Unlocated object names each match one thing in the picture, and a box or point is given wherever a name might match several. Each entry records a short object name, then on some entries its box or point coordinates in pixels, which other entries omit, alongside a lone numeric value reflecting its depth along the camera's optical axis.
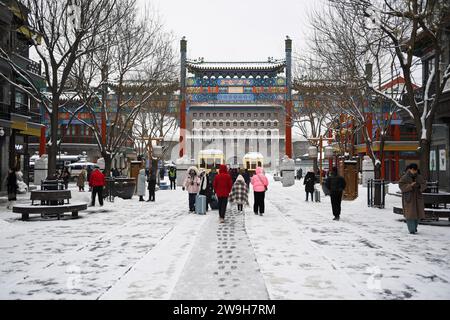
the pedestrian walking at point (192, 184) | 15.46
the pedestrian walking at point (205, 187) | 15.72
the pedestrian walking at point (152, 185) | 20.39
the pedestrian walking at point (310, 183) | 20.80
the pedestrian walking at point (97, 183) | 16.95
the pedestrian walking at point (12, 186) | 19.55
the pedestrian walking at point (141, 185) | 20.86
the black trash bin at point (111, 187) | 20.36
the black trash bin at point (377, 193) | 17.31
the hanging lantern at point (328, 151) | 30.82
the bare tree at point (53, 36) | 14.72
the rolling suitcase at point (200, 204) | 14.91
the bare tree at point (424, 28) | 12.10
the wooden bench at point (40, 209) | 12.80
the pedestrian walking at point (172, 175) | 32.22
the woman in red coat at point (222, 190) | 12.77
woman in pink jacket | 14.55
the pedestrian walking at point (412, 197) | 10.24
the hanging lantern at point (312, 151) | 34.64
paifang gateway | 53.28
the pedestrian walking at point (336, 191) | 13.42
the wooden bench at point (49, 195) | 13.38
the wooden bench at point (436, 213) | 11.92
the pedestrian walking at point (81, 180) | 28.84
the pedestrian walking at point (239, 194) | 15.32
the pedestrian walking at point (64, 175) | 28.52
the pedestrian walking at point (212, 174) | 16.42
